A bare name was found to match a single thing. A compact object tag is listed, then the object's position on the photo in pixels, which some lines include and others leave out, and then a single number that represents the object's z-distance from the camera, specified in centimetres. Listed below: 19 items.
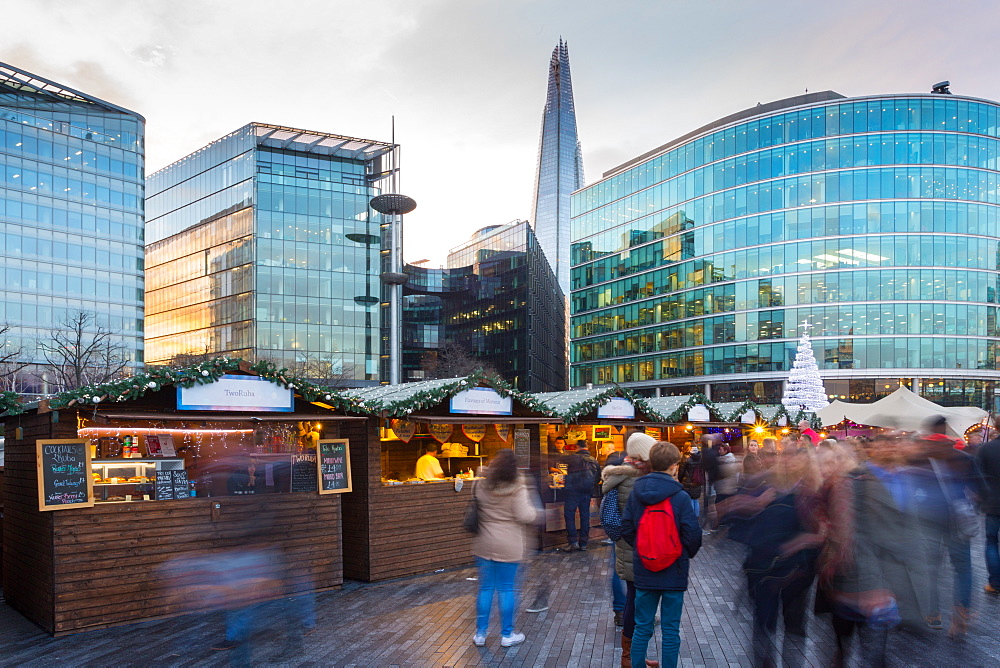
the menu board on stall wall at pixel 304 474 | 853
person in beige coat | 603
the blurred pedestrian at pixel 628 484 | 562
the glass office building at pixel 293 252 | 5691
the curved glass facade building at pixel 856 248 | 5372
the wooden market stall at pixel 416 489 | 905
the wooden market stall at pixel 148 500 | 684
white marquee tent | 1500
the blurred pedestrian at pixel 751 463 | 894
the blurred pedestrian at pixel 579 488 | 1056
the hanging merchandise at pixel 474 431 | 1249
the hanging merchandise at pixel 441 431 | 1138
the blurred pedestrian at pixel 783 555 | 492
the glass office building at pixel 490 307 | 7369
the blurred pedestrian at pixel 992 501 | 705
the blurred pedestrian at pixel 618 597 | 623
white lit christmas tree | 3528
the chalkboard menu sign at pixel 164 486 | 761
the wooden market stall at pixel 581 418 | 1273
